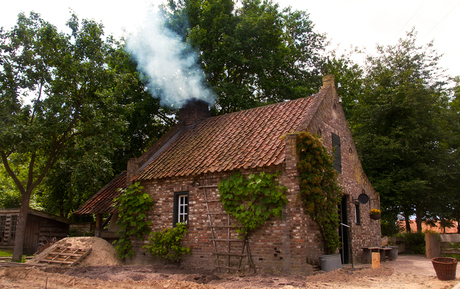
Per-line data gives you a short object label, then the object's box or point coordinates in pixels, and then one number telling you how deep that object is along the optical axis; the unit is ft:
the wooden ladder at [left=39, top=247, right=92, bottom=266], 43.04
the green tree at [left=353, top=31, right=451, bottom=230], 66.69
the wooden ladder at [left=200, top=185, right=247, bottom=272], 37.22
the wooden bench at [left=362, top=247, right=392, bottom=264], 45.16
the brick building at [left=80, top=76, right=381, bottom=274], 34.47
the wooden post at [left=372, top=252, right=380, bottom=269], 37.91
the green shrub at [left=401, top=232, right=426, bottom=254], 62.95
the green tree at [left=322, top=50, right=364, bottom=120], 76.36
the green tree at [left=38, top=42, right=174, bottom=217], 52.08
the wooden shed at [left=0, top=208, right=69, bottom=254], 65.26
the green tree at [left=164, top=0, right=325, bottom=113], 68.08
